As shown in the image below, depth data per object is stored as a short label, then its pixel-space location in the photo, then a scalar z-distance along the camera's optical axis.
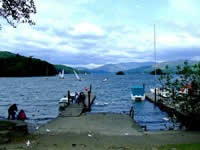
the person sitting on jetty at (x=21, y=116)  17.27
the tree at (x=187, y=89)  11.46
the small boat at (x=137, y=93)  35.21
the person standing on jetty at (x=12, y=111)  17.62
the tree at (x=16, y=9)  10.14
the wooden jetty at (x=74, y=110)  17.98
